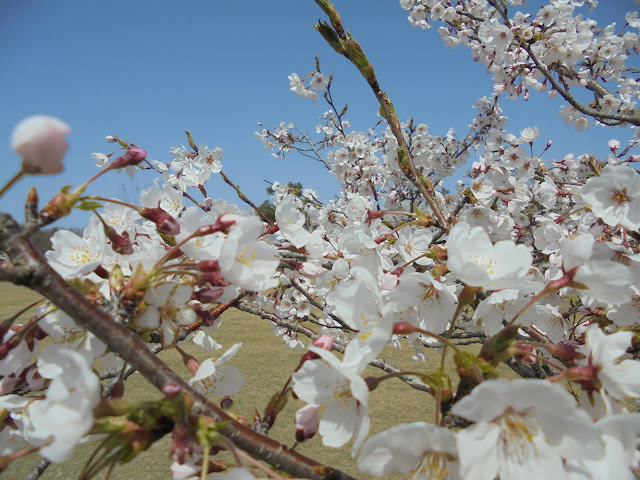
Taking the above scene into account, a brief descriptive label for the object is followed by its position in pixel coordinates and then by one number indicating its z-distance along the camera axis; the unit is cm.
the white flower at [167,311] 16
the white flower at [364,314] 14
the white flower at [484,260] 15
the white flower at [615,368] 13
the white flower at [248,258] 15
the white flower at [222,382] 19
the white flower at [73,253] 16
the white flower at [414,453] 12
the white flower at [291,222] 26
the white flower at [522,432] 11
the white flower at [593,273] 15
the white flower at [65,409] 12
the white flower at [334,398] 14
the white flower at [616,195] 27
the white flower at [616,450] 12
